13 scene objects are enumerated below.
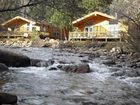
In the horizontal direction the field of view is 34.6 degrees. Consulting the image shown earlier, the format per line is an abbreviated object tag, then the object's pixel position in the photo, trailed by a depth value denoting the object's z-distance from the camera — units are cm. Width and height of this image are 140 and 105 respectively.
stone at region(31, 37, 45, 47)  2610
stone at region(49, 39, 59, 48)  2490
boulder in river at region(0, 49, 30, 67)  1120
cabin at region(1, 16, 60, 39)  3059
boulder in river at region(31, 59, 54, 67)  1184
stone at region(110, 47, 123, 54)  1752
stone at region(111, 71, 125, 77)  998
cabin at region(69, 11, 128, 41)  2420
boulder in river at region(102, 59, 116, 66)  1295
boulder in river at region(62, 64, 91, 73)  1044
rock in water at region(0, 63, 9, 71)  1006
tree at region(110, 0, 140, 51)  1007
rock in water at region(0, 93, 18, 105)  536
